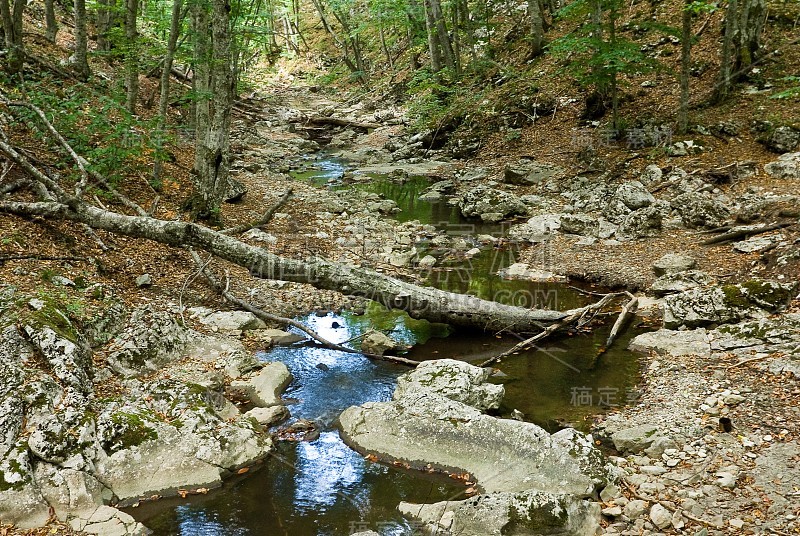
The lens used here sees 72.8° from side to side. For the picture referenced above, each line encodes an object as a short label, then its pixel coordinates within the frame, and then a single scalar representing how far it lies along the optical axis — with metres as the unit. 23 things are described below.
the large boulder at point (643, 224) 12.51
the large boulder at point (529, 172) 17.23
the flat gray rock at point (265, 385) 7.09
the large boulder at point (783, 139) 13.16
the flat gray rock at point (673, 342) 7.52
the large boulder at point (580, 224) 13.36
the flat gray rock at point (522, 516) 4.53
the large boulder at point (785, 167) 12.36
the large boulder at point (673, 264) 10.17
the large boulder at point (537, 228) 13.77
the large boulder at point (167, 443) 5.28
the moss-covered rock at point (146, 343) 6.77
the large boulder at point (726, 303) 7.74
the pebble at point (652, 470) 5.11
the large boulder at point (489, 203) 15.56
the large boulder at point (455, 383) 6.70
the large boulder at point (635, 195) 13.21
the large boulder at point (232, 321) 8.80
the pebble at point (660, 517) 4.41
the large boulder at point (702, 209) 11.93
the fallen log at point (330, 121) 30.14
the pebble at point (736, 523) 4.23
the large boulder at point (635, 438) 5.60
